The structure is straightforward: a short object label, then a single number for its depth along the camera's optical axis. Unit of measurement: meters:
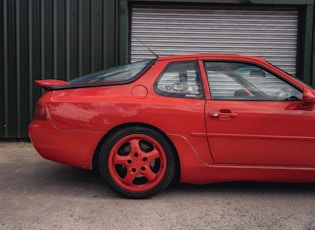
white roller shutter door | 7.21
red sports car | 3.88
